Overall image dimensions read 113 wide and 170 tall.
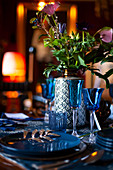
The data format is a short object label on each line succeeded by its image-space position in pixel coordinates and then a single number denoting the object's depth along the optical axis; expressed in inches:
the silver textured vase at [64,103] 36.3
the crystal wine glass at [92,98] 29.5
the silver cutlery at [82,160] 19.0
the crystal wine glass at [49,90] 41.8
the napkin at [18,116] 43.6
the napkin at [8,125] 35.0
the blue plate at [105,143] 23.3
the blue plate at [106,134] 23.8
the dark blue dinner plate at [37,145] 21.1
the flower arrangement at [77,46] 34.2
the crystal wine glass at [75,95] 31.1
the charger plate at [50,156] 20.5
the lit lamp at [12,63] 151.4
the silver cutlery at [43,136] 25.8
